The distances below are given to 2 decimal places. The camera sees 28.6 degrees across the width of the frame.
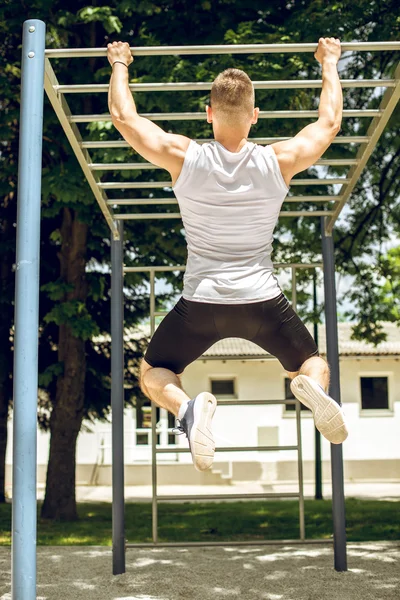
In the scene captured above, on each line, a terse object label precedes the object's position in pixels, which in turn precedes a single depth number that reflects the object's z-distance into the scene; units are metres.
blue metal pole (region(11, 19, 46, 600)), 2.93
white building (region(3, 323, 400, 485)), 23.38
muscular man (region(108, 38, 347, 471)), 3.07
